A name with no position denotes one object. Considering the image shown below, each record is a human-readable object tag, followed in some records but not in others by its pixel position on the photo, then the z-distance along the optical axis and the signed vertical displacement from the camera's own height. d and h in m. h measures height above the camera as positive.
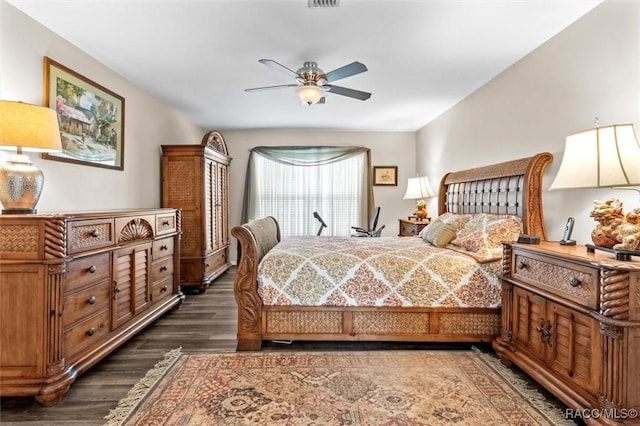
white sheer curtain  5.75 +0.28
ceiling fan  2.55 +1.11
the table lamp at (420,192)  4.72 +0.26
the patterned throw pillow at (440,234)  2.95 -0.24
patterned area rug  1.68 -1.10
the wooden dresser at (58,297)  1.75 -0.56
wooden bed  2.46 -0.86
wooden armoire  4.04 +0.11
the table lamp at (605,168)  1.54 +0.22
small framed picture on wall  5.84 +0.63
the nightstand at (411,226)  4.32 -0.25
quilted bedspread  2.43 -0.56
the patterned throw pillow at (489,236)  2.51 -0.22
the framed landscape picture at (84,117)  2.47 +0.80
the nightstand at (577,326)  1.38 -0.61
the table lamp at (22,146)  1.76 +0.35
